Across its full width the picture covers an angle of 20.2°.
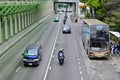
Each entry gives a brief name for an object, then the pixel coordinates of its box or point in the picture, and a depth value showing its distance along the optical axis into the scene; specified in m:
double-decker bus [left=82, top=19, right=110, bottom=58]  32.59
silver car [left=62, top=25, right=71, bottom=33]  58.12
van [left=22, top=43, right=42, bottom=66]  28.31
